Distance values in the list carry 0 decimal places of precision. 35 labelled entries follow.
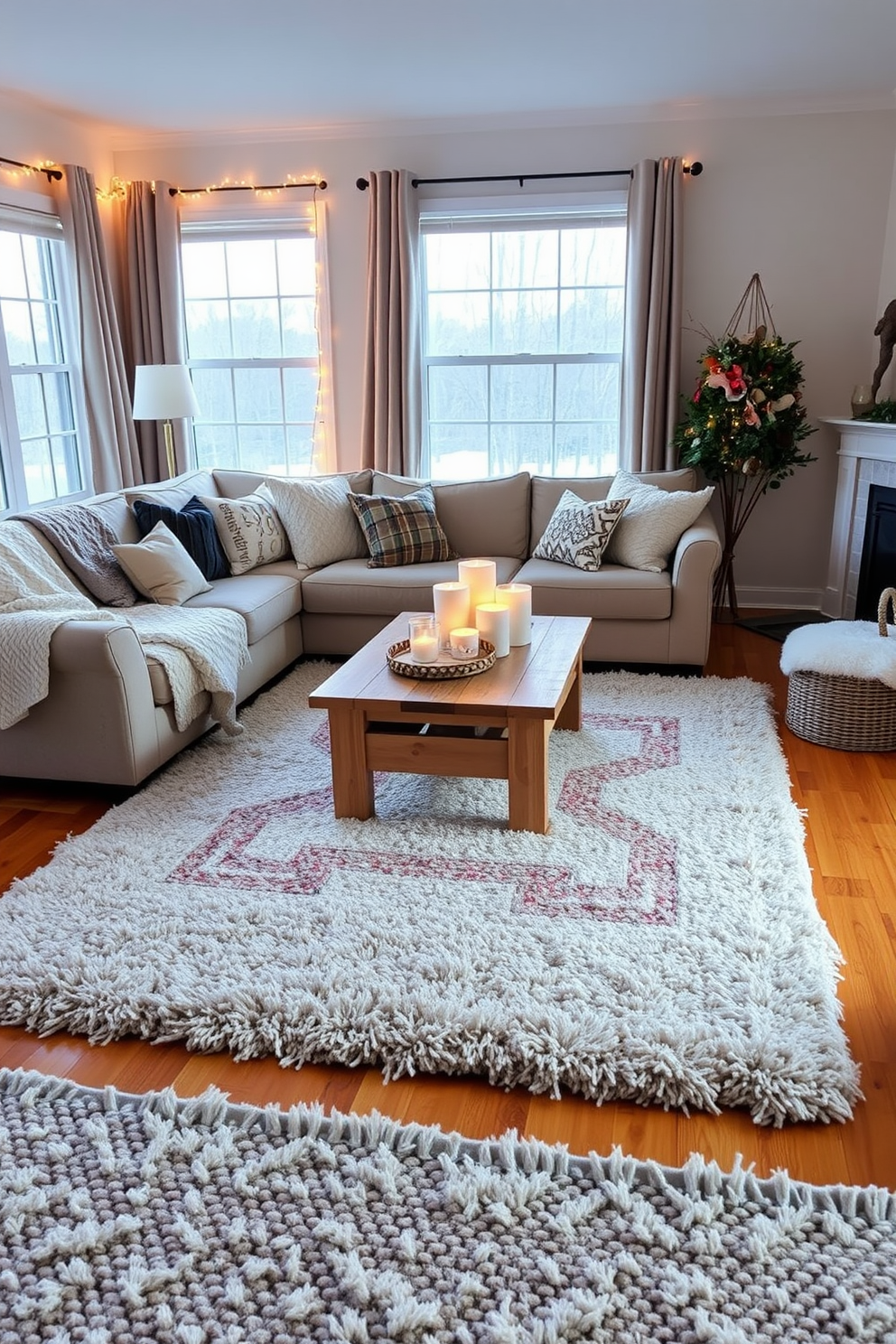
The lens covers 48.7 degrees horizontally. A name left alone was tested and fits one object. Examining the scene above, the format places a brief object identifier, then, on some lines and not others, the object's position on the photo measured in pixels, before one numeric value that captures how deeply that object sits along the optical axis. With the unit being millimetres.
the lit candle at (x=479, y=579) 3215
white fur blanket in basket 3287
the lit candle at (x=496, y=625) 3070
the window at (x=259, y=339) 5387
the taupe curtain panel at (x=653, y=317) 4848
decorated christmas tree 4555
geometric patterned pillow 4352
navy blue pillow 4098
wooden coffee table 2699
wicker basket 3398
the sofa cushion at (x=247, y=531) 4391
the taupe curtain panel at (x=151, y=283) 5320
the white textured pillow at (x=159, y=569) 3809
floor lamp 4875
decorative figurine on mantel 4578
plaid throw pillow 4562
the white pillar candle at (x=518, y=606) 3156
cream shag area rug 1931
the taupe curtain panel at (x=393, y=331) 5066
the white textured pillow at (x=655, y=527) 4305
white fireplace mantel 4613
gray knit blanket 3658
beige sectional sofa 2996
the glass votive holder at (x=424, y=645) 2945
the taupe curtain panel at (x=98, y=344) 4953
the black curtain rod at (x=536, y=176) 4867
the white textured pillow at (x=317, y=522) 4598
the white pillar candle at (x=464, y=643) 2975
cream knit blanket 2918
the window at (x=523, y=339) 5145
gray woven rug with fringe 1410
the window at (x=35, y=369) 4699
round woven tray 2889
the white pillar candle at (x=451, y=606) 3061
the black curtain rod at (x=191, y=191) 5285
